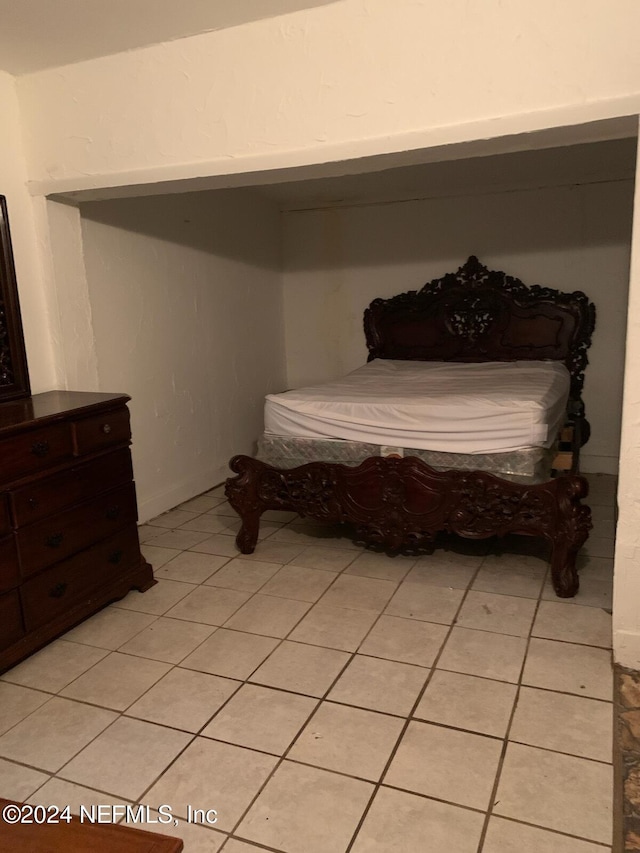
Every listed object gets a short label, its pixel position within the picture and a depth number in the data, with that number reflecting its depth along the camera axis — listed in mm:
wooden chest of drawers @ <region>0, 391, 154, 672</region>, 2340
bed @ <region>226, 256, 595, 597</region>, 2834
